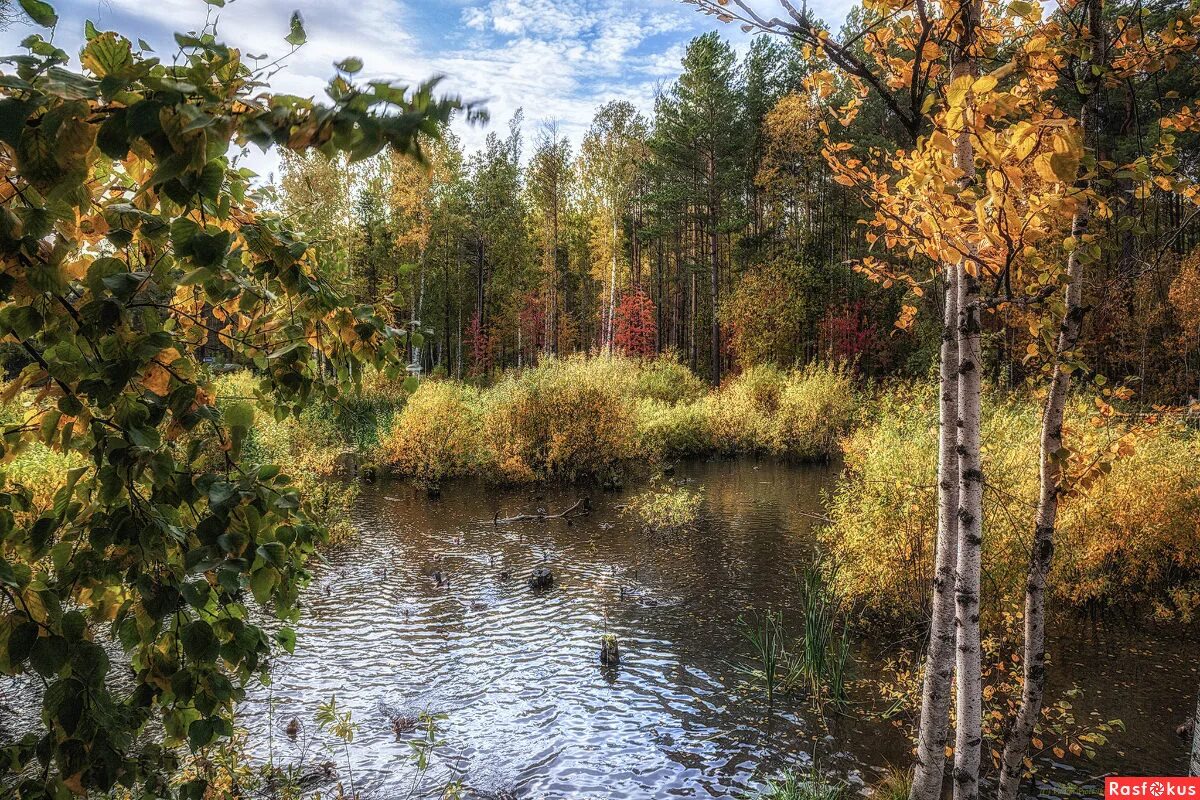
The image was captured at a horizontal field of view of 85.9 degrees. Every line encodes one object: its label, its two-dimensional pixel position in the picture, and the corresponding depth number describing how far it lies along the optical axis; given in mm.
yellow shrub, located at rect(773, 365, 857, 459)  19484
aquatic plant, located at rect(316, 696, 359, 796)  3922
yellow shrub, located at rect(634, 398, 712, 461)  18938
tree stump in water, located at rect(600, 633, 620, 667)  6840
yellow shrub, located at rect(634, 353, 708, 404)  23109
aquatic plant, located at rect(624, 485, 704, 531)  11727
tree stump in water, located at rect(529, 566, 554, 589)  9008
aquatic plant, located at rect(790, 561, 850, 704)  5793
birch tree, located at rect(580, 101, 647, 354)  31047
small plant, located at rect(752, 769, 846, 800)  4355
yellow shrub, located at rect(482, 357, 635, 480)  15852
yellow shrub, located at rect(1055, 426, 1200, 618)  7316
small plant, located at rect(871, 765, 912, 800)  4426
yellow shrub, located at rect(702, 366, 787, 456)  20078
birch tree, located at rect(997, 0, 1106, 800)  2857
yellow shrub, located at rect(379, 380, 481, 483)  15688
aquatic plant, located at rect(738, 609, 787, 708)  6117
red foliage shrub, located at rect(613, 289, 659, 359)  32031
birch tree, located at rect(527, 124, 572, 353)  33844
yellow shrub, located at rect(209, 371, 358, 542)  10383
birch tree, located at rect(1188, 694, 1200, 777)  2148
